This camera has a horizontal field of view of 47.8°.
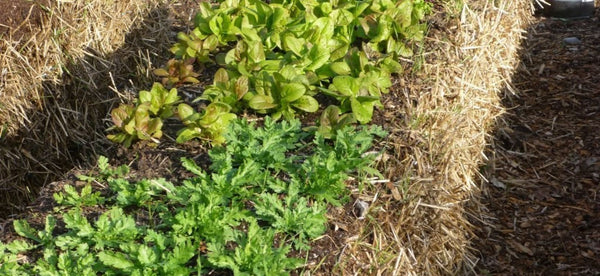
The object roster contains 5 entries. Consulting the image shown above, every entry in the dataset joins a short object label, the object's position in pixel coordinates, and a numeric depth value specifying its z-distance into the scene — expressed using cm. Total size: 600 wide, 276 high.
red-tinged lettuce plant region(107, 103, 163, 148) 297
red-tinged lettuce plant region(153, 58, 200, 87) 338
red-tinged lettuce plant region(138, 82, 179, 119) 308
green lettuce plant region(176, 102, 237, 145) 291
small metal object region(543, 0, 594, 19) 510
